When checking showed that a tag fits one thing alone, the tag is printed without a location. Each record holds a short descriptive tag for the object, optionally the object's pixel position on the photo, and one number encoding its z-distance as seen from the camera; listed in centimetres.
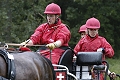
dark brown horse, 1054
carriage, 1311
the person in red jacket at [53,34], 1400
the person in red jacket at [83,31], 1753
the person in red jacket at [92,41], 1521
